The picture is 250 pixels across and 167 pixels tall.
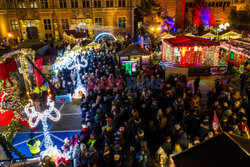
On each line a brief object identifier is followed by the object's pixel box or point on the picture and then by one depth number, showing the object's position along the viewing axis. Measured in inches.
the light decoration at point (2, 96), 309.0
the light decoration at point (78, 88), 478.0
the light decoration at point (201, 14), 1354.6
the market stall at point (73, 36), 952.5
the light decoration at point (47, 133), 249.6
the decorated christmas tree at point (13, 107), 336.9
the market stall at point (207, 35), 811.4
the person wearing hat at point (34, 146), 297.3
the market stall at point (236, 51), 575.4
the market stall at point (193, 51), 570.6
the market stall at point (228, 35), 796.6
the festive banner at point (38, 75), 371.9
